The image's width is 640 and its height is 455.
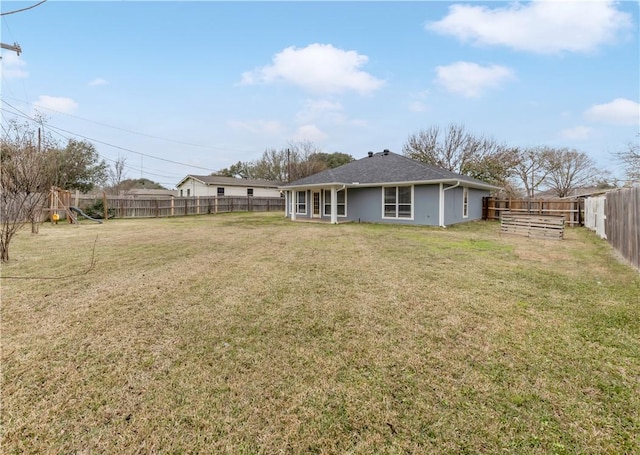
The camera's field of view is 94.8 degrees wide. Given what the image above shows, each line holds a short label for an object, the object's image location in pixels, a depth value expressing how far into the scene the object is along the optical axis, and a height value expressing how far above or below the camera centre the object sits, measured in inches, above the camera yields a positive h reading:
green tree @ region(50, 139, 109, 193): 914.3 +186.0
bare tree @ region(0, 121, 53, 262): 238.2 +35.9
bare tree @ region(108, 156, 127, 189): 1405.0 +238.1
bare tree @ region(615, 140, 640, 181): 542.3 +106.2
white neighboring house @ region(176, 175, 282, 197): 1123.9 +131.7
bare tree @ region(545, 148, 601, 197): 962.7 +156.9
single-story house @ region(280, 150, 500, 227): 514.9 +47.5
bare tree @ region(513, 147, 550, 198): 983.0 +166.1
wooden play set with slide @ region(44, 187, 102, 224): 542.0 +27.9
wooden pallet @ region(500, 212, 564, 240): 371.6 -13.1
